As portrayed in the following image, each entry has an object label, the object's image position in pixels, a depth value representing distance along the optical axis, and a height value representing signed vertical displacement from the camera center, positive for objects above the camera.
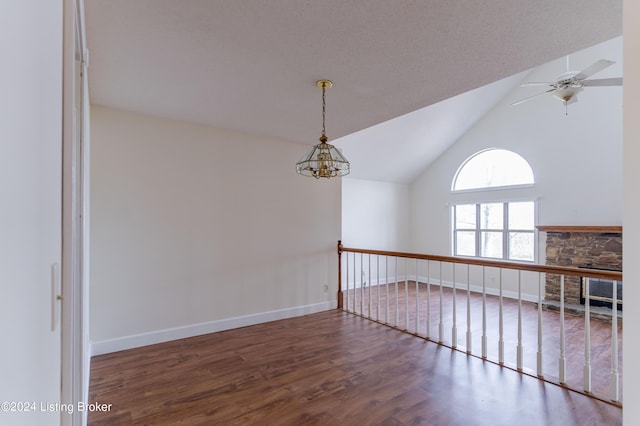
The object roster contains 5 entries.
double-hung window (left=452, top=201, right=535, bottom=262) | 5.81 -0.37
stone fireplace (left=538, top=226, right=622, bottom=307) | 4.75 -0.63
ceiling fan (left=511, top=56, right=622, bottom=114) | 2.89 +1.34
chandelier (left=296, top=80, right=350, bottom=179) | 2.50 +0.42
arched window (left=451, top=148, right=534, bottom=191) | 5.88 +0.83
